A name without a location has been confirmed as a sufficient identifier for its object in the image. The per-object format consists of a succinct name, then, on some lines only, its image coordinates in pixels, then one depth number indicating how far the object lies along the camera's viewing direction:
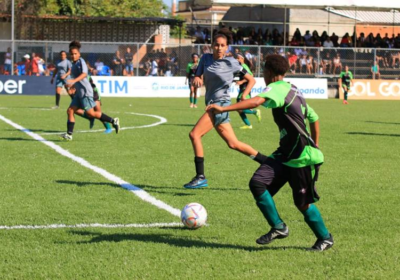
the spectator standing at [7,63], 35.28
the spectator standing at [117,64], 35.97
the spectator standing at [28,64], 35.09
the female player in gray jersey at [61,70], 23.73
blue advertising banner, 33.81
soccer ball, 6.61
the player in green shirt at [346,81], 32.59
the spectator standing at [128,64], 35.94
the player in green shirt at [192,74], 25.25
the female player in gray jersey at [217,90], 9.33
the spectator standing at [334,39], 44.88
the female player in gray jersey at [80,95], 14.51
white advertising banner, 34.66
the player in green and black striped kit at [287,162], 5.79
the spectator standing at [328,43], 43.91
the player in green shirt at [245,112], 17.34
